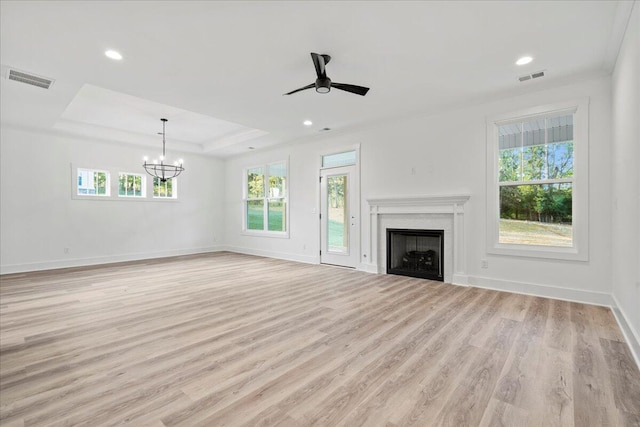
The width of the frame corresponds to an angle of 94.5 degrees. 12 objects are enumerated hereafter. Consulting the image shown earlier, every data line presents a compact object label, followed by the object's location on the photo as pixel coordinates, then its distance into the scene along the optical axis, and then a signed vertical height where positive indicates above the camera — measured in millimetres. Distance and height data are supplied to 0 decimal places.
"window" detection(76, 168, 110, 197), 6767 +691
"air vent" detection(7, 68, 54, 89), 3666 +1729
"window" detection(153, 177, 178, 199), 7984 +631
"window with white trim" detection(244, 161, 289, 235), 7738 +327
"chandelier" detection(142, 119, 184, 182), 7151 +1102
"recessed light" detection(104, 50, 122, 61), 3205 +1733
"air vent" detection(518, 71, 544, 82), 3729 +1709
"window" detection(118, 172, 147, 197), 7375 +694
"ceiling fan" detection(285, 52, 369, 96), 3073 +1448
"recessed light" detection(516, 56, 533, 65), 3363 +1716
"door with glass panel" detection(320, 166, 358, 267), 6148 -129
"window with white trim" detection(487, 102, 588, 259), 3870 +356
